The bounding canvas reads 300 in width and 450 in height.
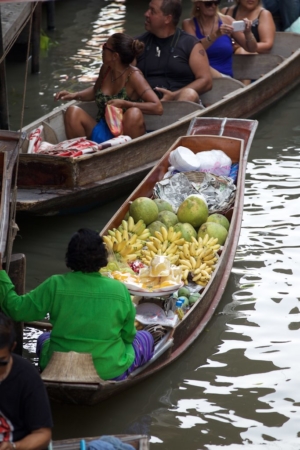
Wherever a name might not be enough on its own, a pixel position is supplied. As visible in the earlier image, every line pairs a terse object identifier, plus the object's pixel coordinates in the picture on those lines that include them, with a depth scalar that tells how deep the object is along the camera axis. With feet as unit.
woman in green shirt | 26.96
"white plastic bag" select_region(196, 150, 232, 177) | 44.70
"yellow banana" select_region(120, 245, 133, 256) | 36.42
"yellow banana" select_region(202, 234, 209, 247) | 38.17
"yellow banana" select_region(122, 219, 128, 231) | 38.47
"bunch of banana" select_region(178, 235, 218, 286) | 35.94
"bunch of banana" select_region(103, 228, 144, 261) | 36.40
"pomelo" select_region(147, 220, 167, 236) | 39.27
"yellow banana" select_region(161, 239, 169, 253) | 37.58
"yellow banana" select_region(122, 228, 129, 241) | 37.52
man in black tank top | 52.11
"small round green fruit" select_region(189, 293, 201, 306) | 34.60
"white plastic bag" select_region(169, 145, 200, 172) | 43.98
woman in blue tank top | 55.01
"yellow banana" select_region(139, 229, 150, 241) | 38.50
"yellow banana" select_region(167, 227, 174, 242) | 38.35
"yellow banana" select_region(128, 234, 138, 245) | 37.52
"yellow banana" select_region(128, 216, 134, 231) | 38.55
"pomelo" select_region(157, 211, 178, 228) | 39.99
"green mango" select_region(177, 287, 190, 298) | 34.66
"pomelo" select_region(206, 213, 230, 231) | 39.98
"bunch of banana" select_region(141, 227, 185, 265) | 36.91
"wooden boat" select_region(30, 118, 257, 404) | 27.66
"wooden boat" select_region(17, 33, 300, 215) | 43.27
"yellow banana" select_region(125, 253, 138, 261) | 36.44
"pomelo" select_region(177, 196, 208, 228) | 40.11
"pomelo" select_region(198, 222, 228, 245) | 38.81
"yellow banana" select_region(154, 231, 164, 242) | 38.37
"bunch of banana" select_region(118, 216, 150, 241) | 38.52
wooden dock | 62.39
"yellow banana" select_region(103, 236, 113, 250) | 36.22
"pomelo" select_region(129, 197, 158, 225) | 39.24
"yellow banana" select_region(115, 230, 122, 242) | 37.04
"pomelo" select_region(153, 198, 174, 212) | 41.06
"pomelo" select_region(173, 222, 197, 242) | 38.99
